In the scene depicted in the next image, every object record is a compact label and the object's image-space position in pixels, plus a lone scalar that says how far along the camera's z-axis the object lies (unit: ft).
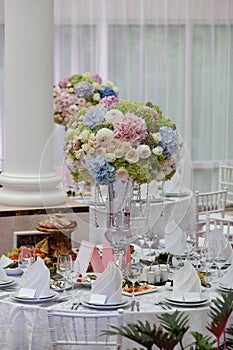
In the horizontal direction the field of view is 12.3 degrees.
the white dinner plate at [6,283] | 17.84
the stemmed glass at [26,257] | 18.86
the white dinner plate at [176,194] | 27.42
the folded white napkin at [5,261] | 19.52
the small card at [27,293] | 16.85
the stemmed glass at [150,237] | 20.50
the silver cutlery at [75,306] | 16.39
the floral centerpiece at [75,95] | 32.95
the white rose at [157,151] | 17.90
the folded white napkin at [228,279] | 17.68
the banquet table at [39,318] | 16.15
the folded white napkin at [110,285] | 16.52
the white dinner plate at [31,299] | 16.76
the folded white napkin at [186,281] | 17.06
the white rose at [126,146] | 17.60
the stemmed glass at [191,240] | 20.47
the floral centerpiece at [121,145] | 17.67
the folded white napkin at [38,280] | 17.04
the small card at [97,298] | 16.44
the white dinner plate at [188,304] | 16.54
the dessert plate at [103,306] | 16.35
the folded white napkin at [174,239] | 20.69
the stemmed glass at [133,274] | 17.26
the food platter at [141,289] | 17.43
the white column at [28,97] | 24.26
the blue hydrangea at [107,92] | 33.49
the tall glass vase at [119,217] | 18.18
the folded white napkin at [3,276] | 18.03
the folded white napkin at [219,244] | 18.43
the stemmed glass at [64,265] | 17.54
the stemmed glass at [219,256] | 18.43
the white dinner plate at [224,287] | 17.59
